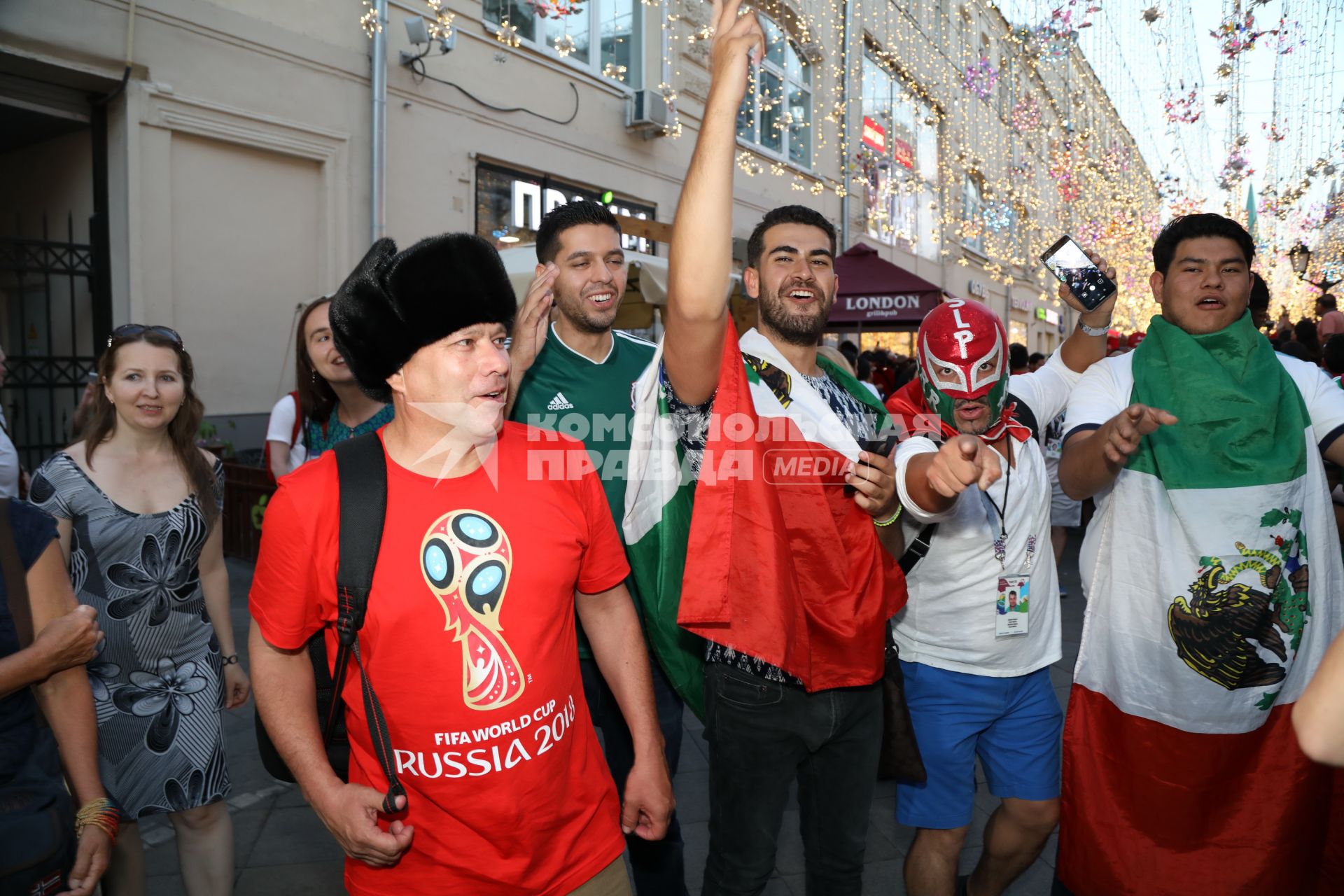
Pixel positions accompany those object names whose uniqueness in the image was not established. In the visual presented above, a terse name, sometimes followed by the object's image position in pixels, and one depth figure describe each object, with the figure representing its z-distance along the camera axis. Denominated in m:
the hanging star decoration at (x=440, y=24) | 9.02
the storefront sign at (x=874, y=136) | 18.39
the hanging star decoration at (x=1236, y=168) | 8.20
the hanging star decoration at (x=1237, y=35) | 5.78
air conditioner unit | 11.58
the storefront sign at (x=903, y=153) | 19.52
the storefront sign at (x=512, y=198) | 10.15
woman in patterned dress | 2.60
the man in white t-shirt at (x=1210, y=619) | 2.62
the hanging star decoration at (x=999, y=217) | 21.14
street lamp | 9.74
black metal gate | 7.14
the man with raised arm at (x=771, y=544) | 2.09
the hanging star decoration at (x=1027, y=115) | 14.55
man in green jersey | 2.67
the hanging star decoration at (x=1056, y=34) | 6.43
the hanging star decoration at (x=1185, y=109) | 7.54
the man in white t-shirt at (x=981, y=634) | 2.60
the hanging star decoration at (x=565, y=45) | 10.55
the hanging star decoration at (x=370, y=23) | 8.39
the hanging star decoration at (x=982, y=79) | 14.51
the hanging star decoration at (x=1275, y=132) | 8.20
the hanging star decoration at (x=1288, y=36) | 5.92
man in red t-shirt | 1.70
